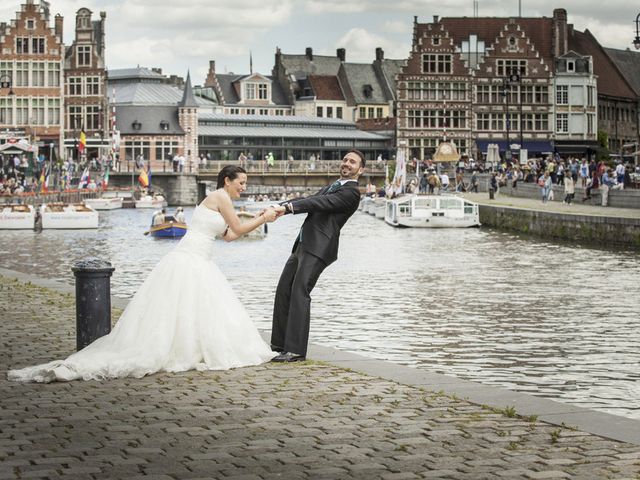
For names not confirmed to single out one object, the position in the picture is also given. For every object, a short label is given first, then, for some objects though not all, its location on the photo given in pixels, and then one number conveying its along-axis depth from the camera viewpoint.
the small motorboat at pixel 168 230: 54.50
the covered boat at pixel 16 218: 59.91
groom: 11.80
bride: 11.27
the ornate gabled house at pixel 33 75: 101.06
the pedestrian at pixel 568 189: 55.53
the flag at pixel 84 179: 83.88
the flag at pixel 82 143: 90.88
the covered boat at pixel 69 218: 61.44
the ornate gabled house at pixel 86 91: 103.25
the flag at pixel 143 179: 91.94
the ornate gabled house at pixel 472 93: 106.25
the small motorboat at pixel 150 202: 90.75
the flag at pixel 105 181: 93.81
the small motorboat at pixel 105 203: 84.21
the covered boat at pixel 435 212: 59.34
